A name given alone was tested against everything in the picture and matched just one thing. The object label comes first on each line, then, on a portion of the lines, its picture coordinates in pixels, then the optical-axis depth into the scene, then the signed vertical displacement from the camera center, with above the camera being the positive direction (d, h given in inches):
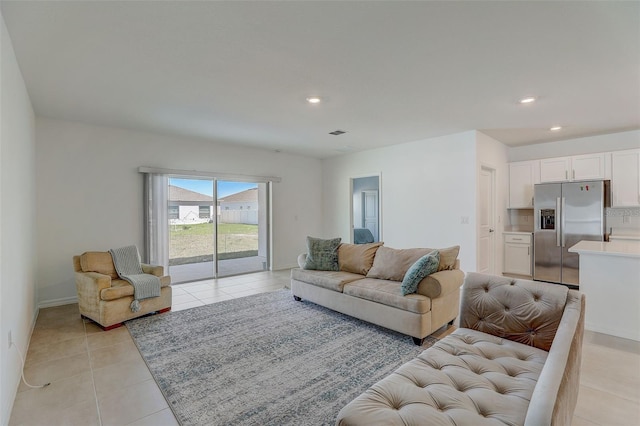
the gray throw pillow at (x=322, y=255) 168.9 -24.0
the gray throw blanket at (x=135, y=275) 139.5 -30.8
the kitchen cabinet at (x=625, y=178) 182.7 +20.6
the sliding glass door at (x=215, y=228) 217.9 -11.5
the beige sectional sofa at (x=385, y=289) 116.9 -33.8
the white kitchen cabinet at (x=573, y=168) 195.3 +29.8
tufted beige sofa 48.7 -33.1
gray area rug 79.9 -51.0
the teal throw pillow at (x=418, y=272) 119.0 -23.7
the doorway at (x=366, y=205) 319.3 +8.0
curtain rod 193.6 +28.1
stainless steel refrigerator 190.9 -7.5
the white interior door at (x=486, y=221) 202.1 -6.5
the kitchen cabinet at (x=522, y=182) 221.8 +22.7
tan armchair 130.6 -36.2
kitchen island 118.3 -31.0
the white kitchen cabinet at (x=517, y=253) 220.7 -30.3
